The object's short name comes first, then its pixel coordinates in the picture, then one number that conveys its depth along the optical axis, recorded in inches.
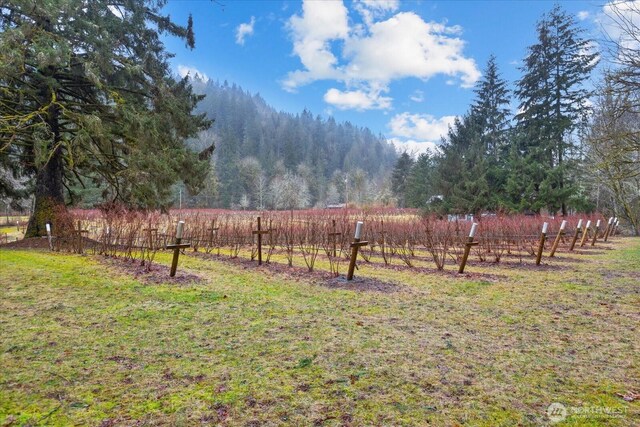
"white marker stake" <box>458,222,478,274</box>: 280.1
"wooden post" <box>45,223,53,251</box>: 376.6
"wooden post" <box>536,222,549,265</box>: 335.3
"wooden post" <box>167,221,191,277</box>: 241.7
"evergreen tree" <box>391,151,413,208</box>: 2014.0
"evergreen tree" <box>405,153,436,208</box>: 1050.7
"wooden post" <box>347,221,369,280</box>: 245.6
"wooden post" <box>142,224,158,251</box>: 369.6
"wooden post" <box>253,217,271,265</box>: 327.3
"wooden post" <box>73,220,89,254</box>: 371.9
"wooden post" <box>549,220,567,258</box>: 373.1
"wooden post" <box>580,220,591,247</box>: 525.0
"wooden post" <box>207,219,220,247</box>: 440.1
